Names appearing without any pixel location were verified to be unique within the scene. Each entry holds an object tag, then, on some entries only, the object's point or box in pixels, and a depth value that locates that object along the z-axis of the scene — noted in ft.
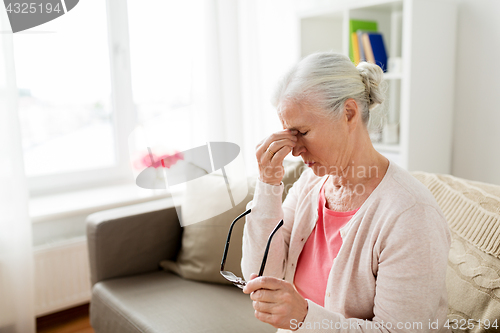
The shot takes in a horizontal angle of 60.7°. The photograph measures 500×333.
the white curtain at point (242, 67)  8.82
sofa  3.59
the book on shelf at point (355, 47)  6.76
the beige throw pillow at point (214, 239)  5.26
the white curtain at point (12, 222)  6.09
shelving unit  5.88
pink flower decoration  6.99
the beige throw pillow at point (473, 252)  3.46
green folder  6.79
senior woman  2.86
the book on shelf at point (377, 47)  6.67
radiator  6.77
